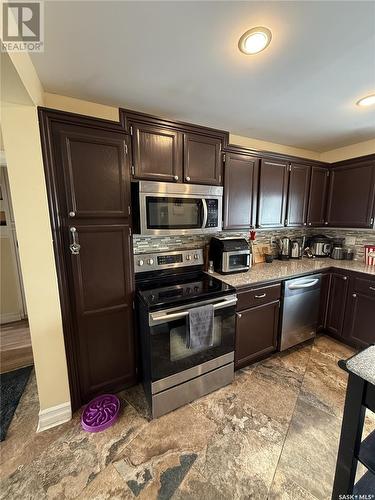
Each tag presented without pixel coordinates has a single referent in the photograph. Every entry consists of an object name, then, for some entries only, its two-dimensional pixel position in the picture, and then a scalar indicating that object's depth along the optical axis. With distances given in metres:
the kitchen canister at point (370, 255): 2.48
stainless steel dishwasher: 2.20
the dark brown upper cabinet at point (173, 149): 1.61
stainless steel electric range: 1.54
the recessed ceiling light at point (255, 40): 1.04
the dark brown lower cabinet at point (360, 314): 2.18
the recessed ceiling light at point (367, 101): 1.63
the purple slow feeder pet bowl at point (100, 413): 1.52
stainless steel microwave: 1.65
